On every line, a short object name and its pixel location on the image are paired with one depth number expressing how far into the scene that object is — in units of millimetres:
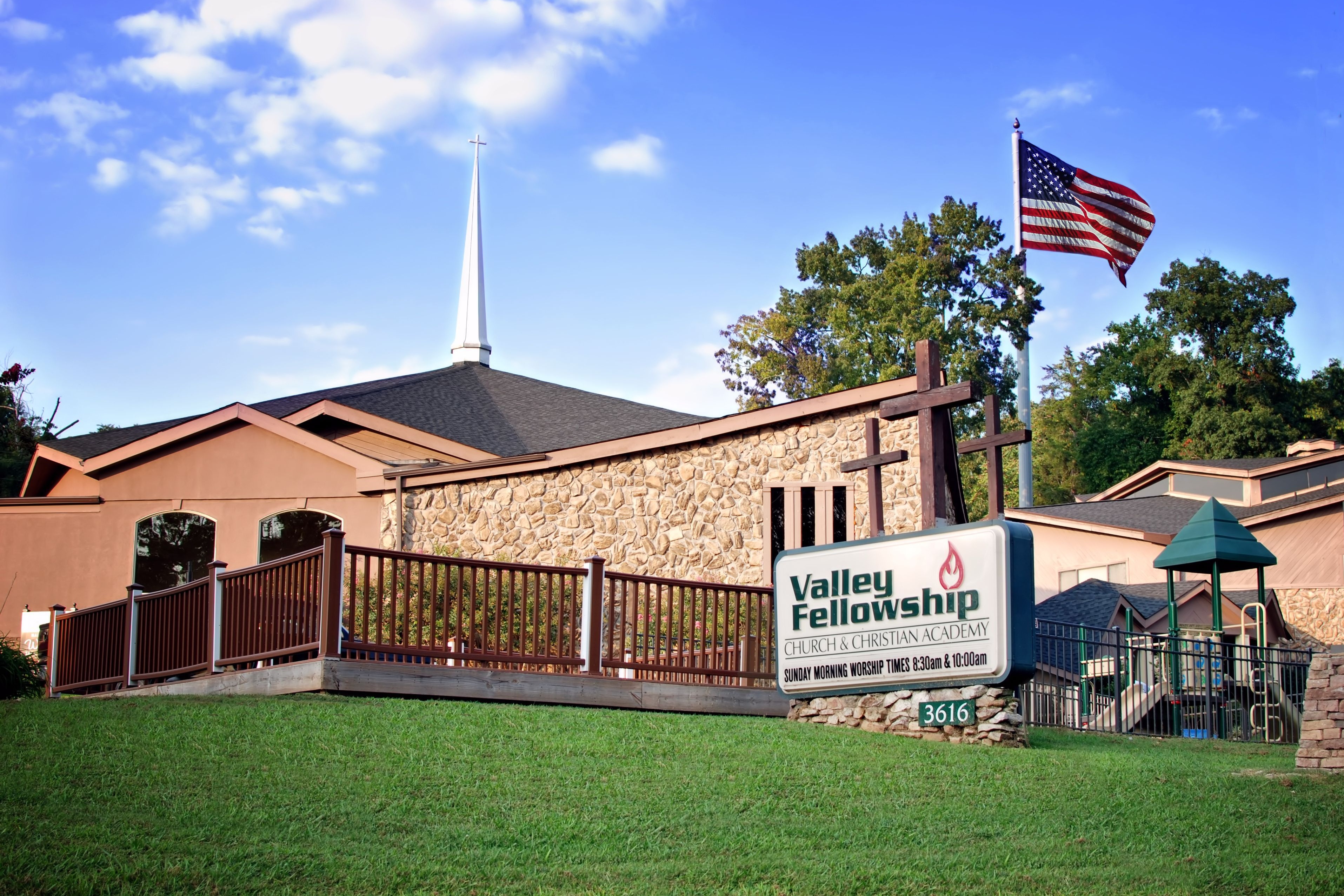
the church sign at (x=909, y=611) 11203
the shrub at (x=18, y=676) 15266
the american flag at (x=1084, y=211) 25750
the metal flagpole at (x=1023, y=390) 25484
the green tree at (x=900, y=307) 42000
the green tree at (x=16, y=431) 33812
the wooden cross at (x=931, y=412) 12562
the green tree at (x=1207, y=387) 50531
